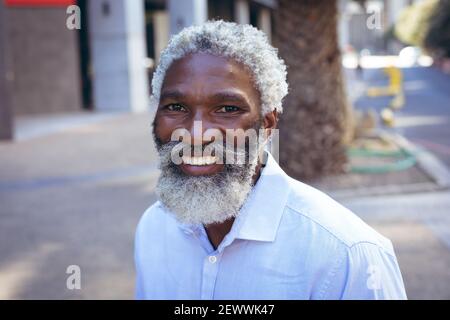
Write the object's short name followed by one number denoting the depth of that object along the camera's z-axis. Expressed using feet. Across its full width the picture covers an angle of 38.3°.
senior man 5.76
